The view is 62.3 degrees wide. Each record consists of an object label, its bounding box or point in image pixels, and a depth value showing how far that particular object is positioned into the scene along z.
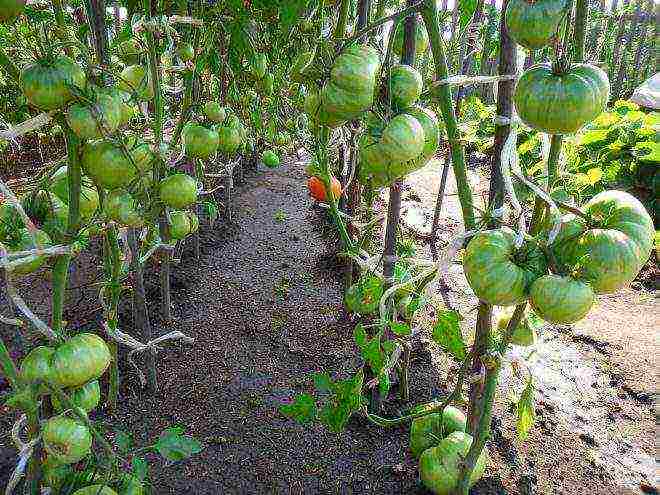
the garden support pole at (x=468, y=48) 3.38
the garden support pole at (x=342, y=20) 1.24
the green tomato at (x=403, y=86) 1.15
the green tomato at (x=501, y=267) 1.10
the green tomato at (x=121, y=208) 1.48
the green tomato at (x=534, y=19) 0.94
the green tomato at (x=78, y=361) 1.23
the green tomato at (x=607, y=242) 1.05
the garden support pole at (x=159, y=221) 1.66
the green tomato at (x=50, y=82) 1.08
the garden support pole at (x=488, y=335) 1.33
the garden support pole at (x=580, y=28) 1.06
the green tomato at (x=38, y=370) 1.23
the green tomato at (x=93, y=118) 1.12
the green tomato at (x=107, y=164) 1.21
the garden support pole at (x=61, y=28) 1.32
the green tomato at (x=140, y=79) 1.75
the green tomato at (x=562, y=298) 1.05
